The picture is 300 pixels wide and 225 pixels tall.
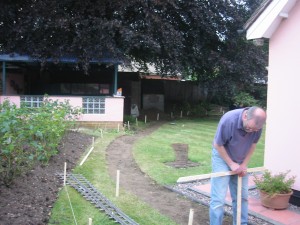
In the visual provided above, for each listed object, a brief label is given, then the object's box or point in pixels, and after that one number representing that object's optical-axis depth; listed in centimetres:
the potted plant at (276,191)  563
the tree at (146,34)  1470
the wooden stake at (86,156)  817
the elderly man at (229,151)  426
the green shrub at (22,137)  501
